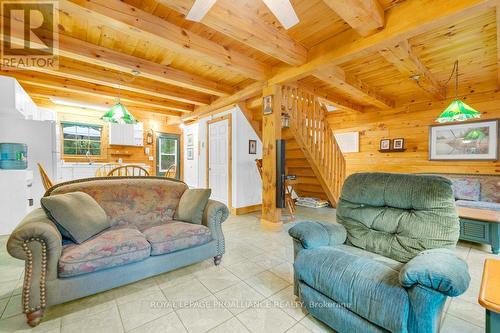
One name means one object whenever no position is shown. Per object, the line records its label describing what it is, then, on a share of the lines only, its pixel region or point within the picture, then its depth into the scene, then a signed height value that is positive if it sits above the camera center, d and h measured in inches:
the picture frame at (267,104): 137.2 +37.4
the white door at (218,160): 189.5 +2.3
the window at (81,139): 226.8 +24.7
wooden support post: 136.0 +2.5
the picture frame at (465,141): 155.4 +17.8
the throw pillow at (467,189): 147.3 -17.0
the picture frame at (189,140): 268.8 +27.5
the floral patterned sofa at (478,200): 103.4 -23.7
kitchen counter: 207.9 -8.3
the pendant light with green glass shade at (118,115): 142.0 +31.1
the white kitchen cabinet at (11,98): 128.3 +38.3
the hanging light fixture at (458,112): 111.8 +27.2
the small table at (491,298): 34.1 -21.9
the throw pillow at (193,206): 92.6 -19.0
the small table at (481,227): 101.3 -30.4
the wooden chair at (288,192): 169.0 -23.2
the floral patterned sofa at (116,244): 57.3 -26.2
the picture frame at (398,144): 195.2 +18.2
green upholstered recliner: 42.0 -23.3
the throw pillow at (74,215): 67.9 -17.6
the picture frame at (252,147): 186.2 +13.6
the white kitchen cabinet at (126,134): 240.5 +31.1
